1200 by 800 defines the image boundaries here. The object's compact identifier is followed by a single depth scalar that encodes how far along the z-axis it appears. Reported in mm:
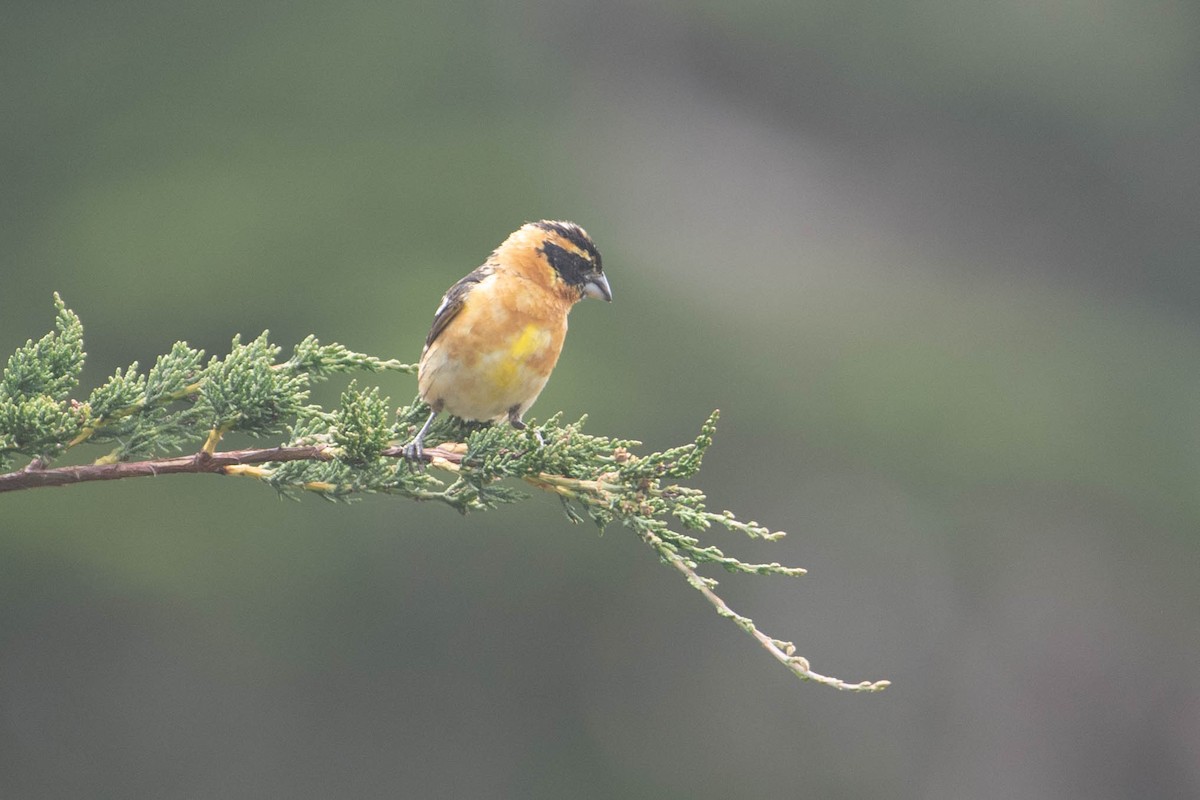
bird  10883
